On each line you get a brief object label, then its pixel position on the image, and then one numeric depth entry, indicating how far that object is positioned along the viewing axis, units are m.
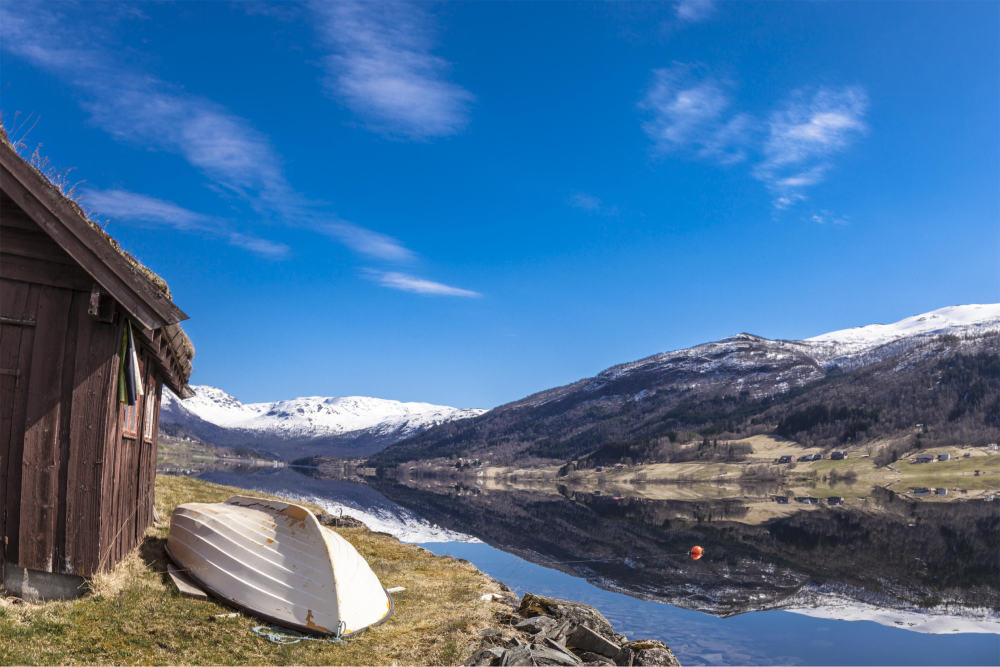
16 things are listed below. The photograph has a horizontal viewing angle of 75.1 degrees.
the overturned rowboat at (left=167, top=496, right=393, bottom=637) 13.97
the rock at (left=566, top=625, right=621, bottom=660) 15.68
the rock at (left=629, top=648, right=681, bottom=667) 15.71
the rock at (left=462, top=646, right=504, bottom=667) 13.17
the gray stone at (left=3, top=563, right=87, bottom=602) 12.19
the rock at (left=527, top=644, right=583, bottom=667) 13.41
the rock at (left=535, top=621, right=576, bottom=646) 15.38
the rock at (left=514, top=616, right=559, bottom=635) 16.06
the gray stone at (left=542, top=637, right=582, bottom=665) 14.48
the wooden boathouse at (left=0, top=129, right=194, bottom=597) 12.17
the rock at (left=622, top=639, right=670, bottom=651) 16.30
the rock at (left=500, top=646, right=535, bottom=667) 13.06
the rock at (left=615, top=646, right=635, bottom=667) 15.45
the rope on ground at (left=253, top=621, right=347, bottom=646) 13.16
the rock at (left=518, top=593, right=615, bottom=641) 17.02
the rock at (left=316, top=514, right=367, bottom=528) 35.65
